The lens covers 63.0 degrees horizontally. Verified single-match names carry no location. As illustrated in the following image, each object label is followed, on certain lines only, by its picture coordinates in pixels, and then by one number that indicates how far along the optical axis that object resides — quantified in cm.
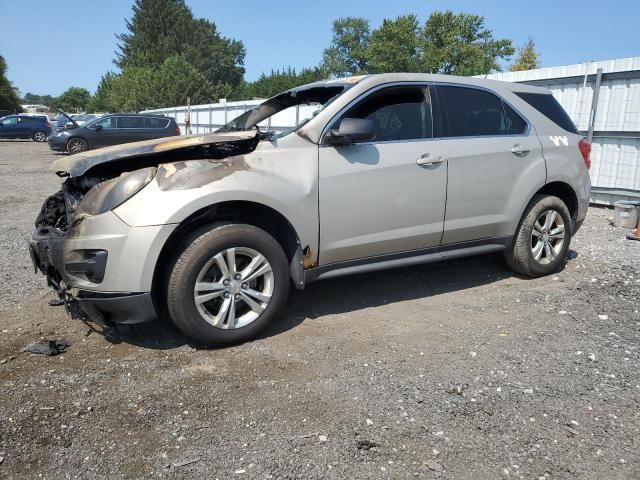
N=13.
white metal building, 884
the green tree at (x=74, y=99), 9974
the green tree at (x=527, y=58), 5853
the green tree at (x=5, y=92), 5912
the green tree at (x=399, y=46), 5909
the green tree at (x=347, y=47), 8788
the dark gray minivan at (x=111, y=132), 1903
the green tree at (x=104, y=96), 6850
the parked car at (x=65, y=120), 2943
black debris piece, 343
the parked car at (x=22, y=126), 2861
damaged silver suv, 323
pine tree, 7662
